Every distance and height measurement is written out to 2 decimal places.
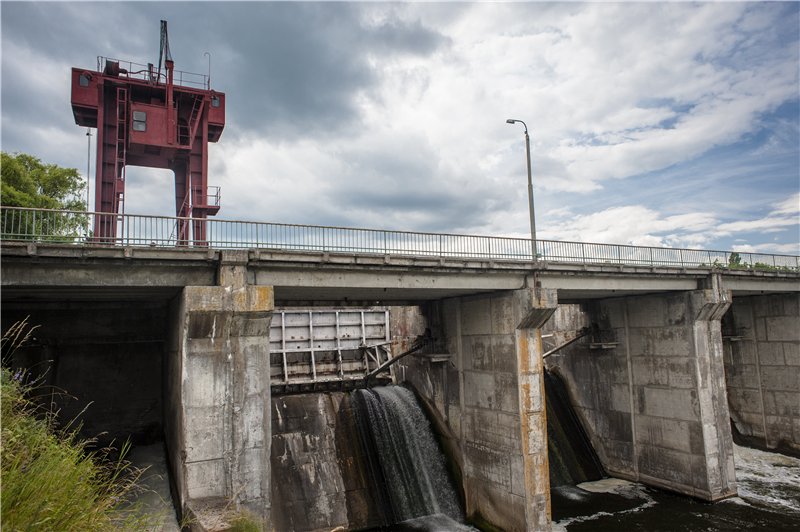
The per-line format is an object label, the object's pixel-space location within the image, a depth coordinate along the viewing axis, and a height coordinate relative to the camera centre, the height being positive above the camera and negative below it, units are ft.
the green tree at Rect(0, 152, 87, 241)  92.32 +30.96
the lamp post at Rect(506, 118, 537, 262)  64.85 +16.41
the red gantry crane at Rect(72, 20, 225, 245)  81.82 +35.07
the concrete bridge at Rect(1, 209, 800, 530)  44.93 -3.62
